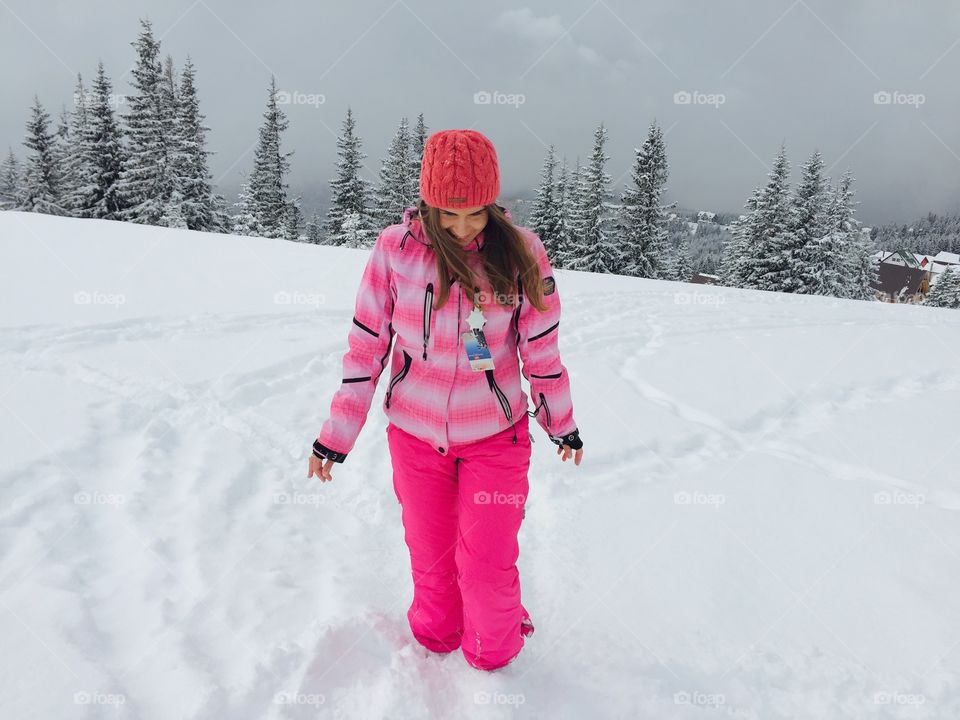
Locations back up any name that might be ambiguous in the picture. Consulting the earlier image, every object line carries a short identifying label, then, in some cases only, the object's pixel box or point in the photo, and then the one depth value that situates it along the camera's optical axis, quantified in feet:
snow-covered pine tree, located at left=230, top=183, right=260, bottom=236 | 102.42
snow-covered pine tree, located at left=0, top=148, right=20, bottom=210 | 124.16
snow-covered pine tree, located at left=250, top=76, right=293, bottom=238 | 108.06
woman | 6.38
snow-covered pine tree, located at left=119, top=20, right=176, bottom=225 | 89.86
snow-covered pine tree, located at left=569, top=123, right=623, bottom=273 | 100.07
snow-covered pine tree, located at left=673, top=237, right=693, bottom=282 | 120.98
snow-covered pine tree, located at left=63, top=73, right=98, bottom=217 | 88.94
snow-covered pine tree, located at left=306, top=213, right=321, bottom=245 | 146.94
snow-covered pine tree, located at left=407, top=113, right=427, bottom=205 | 103.90
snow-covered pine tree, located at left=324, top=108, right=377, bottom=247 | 103.35
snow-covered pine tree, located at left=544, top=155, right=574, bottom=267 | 101.96
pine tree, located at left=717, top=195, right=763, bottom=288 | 101.19
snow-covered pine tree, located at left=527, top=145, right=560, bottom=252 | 102.42
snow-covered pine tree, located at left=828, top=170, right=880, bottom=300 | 101.60
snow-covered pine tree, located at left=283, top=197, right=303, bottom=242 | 109.70
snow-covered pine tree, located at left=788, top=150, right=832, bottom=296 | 96.99
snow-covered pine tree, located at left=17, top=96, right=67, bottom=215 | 97.91
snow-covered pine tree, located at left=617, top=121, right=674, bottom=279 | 98.58
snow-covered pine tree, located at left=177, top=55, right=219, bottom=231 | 92.38
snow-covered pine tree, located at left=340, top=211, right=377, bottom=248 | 98.22
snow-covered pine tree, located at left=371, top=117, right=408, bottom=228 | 105.91
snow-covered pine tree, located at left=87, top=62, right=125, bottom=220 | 88.43
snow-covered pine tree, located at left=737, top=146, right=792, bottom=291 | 98.27
